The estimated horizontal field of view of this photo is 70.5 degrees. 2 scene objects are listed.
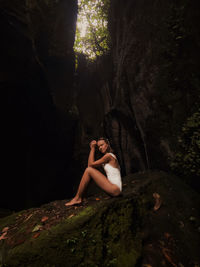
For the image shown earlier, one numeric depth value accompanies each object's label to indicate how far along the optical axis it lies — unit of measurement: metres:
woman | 3.02
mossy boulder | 1.99
